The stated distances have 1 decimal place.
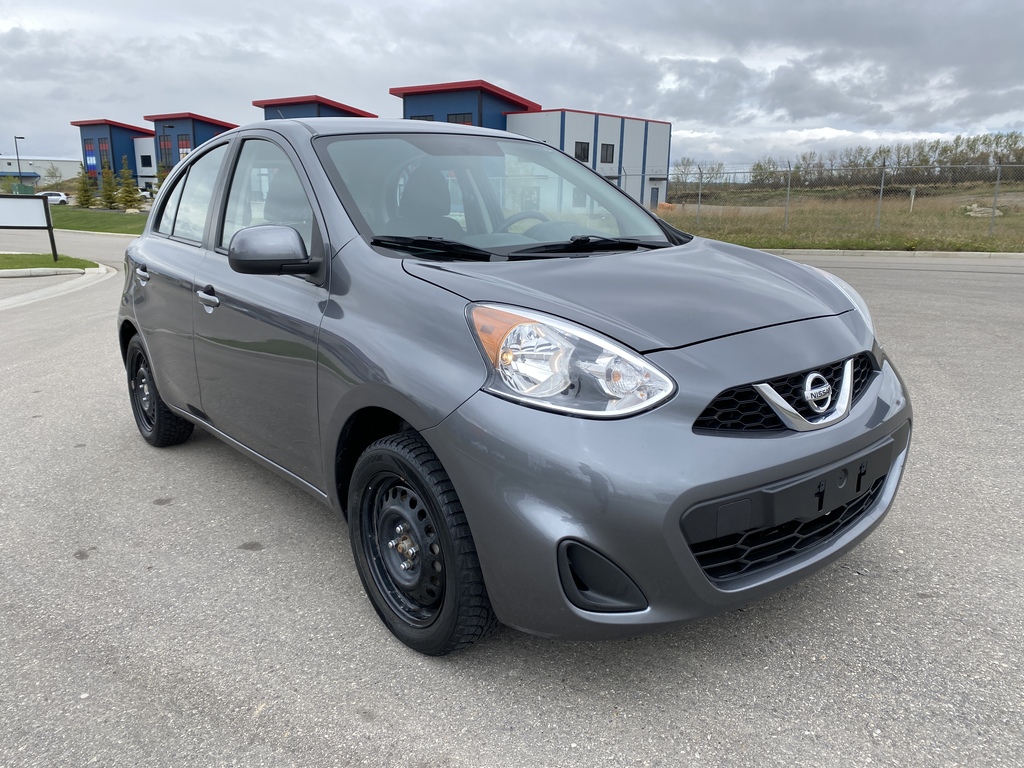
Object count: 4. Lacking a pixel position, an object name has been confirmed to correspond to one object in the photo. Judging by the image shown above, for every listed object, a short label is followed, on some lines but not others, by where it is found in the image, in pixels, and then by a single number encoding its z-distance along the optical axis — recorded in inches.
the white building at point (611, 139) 1829.5
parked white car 2455.0
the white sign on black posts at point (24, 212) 577.6
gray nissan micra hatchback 79.5
